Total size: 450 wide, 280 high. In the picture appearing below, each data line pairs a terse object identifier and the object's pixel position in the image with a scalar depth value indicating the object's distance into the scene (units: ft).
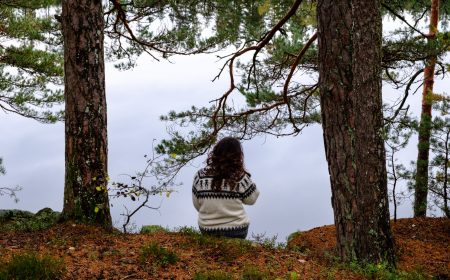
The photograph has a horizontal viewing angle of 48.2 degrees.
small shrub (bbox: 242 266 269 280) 16.07
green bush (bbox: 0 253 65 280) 14.87
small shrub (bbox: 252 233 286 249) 20.62
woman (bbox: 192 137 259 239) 20.31
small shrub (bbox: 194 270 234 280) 15.28
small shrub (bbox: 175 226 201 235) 21.35
